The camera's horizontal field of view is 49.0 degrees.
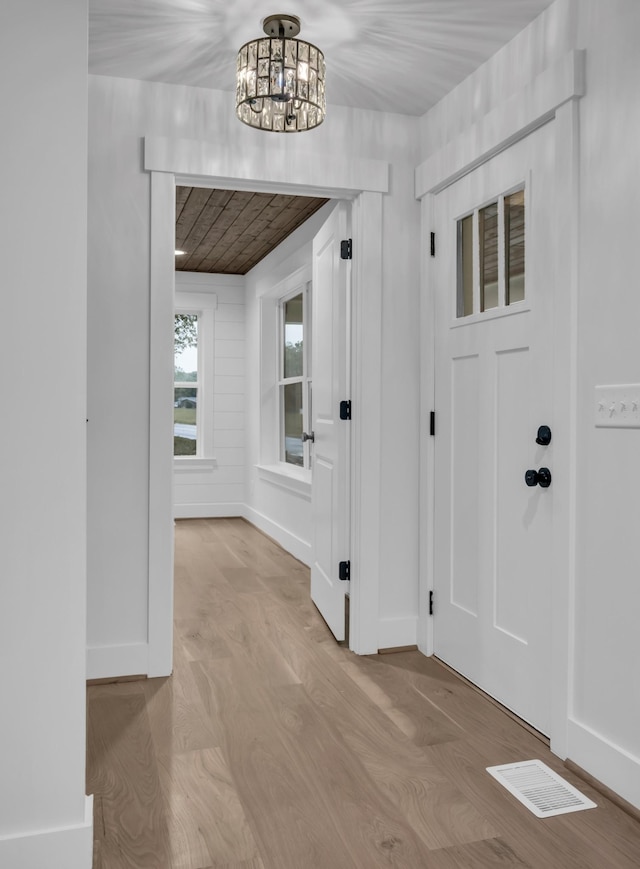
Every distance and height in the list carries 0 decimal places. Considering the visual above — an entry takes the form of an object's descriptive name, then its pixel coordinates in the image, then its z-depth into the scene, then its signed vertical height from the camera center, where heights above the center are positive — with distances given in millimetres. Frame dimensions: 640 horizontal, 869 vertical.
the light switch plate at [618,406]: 1858 +47
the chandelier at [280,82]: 2197 +1075
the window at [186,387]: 6980 +333
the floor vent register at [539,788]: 1885 -1029
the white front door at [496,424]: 2299 -5
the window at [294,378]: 5297 +341
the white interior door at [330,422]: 3215 -4
